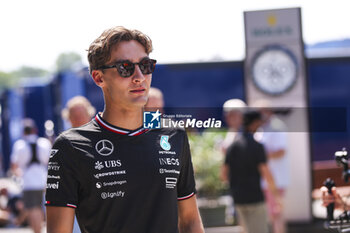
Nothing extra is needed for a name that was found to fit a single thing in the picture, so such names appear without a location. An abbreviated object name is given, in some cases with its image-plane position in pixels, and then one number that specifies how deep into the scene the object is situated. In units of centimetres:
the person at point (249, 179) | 1156
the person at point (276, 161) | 1323
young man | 429
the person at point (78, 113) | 963
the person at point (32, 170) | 1474
